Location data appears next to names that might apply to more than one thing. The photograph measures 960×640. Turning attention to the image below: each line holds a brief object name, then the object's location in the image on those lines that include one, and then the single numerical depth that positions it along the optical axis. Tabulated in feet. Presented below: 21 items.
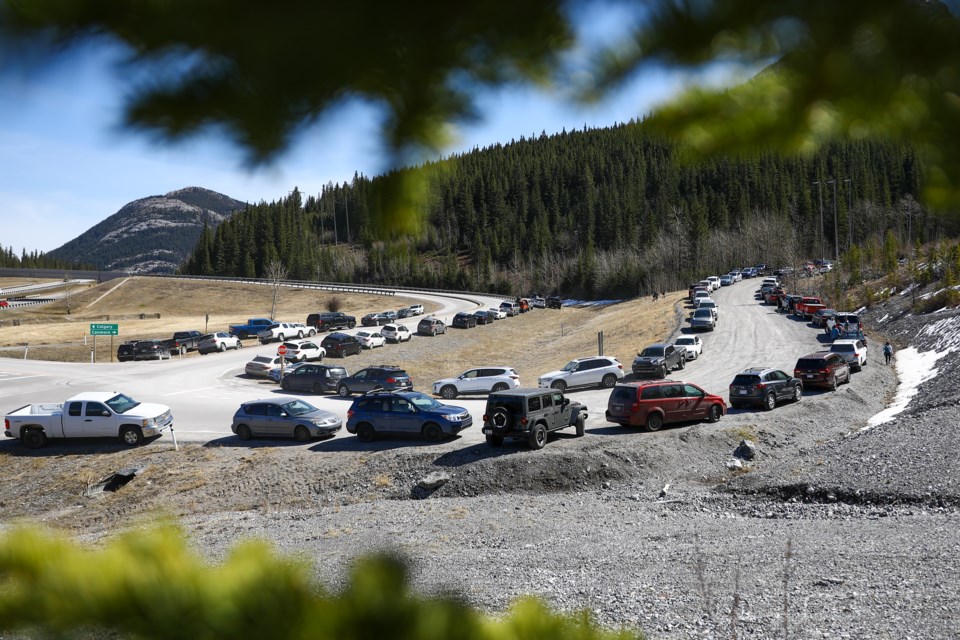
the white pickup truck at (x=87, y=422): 77.46
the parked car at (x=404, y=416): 71.46
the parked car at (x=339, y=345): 152.66
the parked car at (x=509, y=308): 252.01
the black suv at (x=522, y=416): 64.69
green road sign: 125.90
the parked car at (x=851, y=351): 108.58
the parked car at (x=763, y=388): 83.46
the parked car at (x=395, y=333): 176.65
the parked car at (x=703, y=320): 161.27
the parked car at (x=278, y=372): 118.83
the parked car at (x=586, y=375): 105.60
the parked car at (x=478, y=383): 104.78
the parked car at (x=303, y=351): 142.41
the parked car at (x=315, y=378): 110.63
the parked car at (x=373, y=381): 107.24
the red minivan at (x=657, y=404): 73.20
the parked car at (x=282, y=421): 75.25
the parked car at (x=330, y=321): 211.61
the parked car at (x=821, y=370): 94.48
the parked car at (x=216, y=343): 163.53
